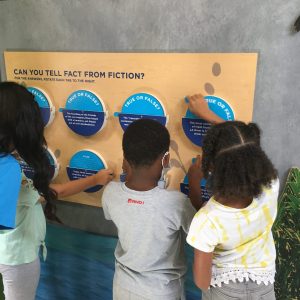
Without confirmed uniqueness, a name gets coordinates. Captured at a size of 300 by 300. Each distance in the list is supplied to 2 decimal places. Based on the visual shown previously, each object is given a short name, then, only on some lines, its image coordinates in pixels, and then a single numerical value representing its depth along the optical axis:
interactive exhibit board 1.21
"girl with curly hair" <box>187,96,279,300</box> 0.91
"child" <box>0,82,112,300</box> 1.04
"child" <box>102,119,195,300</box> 1.03
